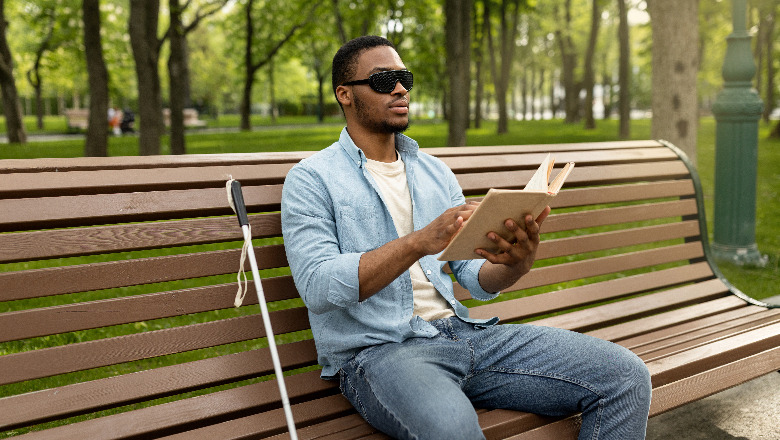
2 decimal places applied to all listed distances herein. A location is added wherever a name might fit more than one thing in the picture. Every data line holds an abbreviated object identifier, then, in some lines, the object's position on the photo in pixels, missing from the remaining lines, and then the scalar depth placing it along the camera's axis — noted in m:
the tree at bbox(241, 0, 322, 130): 23.50
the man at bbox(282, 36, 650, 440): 2.38
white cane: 2.21
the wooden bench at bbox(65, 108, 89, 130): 31.47
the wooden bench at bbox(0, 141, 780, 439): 2.53
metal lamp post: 6.33
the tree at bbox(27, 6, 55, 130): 23.11
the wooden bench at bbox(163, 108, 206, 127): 34.98
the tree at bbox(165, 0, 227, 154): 15.59
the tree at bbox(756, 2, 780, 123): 25.63
